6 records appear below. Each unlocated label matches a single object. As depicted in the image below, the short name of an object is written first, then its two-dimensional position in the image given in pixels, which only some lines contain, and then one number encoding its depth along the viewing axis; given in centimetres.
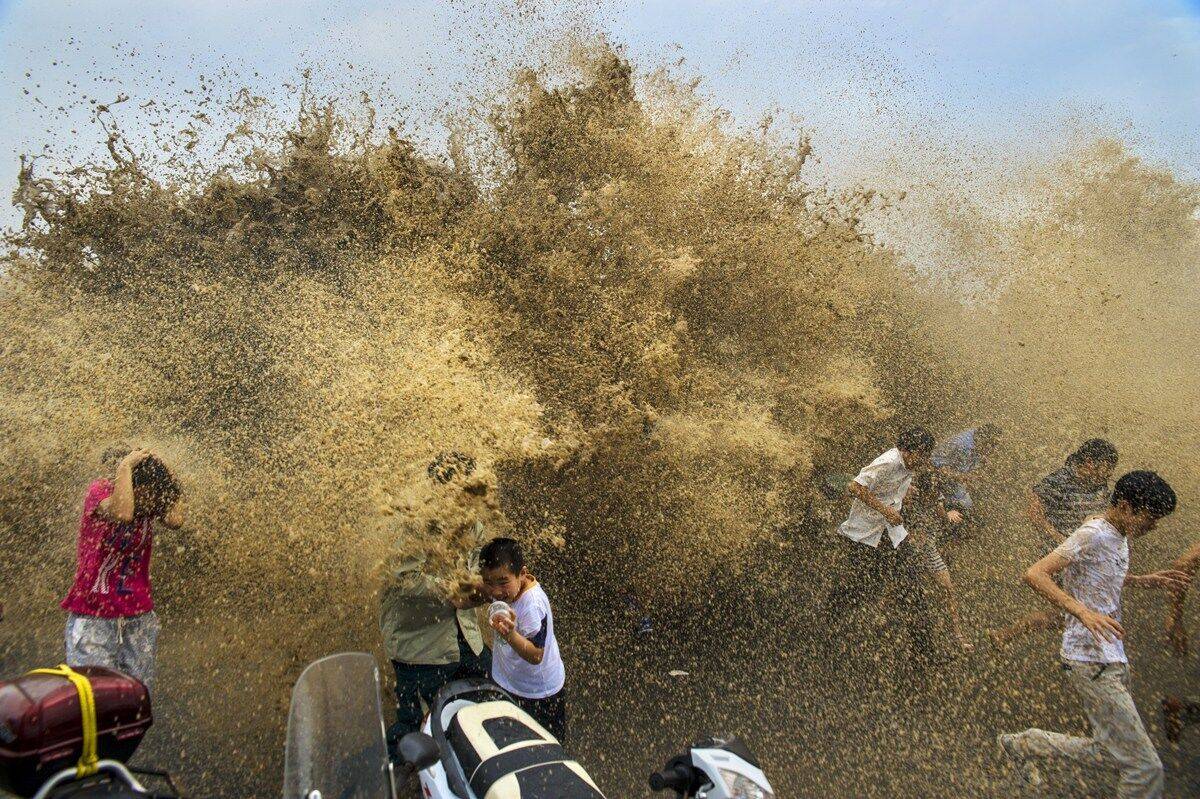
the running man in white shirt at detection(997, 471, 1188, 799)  293
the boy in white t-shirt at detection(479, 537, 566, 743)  276
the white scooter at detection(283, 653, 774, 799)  197
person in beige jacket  306
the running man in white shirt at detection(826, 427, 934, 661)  423
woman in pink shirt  292
